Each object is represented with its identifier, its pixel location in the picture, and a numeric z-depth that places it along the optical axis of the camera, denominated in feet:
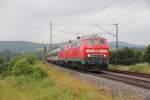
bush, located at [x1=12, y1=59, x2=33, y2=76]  94.37
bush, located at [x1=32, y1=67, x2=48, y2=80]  79.20
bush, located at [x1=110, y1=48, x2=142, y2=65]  163.63
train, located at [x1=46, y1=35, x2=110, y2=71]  93.40
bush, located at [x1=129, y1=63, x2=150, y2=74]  101.62
